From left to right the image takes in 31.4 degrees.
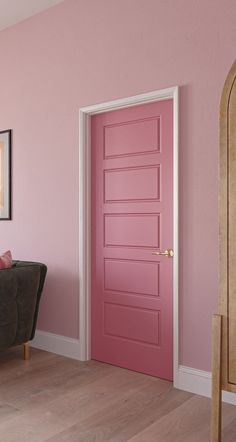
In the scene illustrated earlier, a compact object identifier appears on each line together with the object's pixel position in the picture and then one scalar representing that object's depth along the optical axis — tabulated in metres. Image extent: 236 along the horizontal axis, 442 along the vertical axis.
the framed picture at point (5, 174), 3.93
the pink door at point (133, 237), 2.93
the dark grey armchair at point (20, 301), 3.03
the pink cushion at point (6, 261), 3.21
